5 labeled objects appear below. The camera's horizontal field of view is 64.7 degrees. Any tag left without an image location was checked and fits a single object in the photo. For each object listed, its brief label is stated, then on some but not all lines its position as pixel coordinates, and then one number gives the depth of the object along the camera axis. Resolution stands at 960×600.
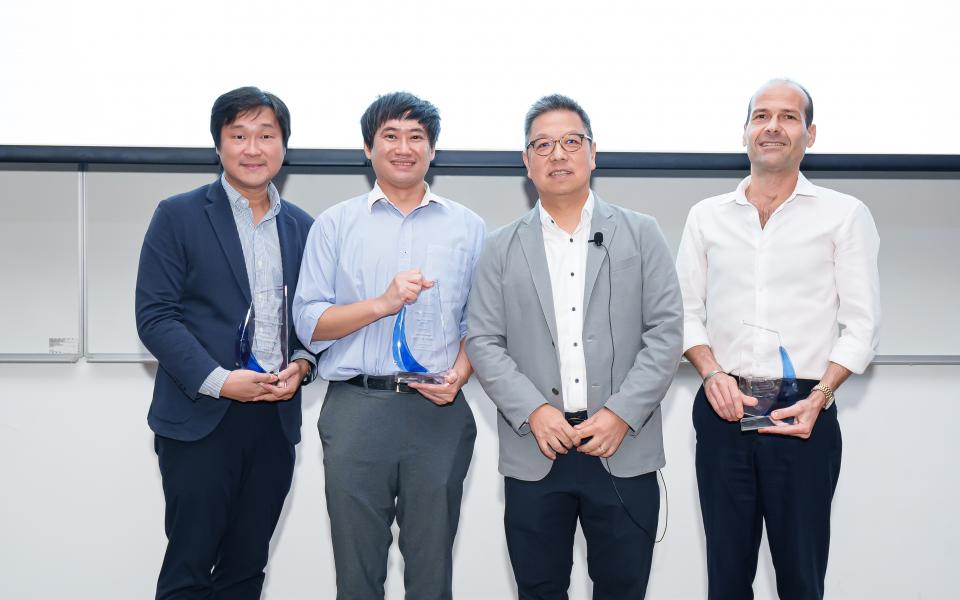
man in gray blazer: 2.01
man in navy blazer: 2.10
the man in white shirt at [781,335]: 2.12
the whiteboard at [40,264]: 2.95
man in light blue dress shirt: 2.06
